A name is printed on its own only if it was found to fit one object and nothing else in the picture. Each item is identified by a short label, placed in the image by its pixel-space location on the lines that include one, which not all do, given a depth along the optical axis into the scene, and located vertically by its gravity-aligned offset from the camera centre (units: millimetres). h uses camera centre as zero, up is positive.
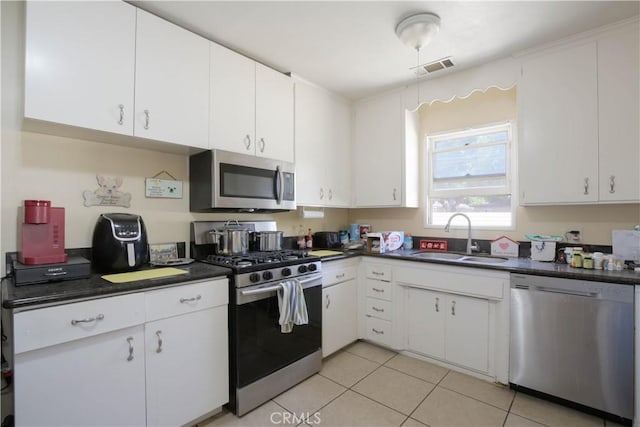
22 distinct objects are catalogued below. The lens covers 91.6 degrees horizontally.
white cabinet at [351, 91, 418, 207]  3051 +623
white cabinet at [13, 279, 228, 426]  1259 -684
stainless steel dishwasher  1757 -762
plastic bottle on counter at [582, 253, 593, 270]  2018 -296
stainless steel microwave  2145 +242
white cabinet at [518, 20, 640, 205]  2006 +657
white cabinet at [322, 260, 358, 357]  2551 -782
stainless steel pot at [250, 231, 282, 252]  2584 -209
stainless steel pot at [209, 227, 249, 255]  2338 -191
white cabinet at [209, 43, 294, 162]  2189 +835
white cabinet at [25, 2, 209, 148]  1504 +794
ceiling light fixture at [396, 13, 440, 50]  1920 +1186
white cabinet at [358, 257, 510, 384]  2209 -777
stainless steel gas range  1875 -733
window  2805 +377
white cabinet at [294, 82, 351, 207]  2820 +668
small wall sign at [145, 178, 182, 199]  2143 +192
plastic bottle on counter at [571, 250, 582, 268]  2066 -289
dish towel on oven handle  2020 -598
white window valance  2457 +1141
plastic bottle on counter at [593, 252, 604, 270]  1984 -288
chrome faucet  2824 -259
